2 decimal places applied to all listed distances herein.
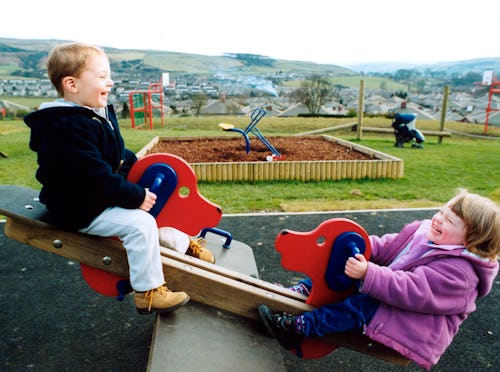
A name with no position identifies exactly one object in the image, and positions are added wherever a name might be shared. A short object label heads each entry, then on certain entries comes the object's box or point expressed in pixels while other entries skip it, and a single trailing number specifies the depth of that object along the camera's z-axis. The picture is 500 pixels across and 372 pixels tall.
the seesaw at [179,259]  1.86
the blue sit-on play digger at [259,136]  7.09
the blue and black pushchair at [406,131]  10.45
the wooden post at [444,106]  10.95
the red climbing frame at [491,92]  12.66
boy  1.67
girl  1.63
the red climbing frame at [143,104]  14.02
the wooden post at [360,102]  11.15
